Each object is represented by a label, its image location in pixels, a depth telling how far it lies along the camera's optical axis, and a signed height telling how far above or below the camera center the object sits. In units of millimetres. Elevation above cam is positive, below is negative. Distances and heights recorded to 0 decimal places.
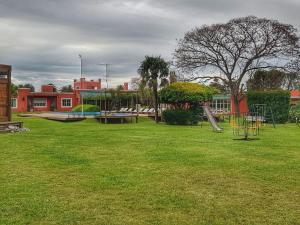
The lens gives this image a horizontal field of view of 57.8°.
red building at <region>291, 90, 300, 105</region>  30080 +2099
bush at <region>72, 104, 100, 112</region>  24684 +359
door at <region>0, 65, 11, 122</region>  11279 +713
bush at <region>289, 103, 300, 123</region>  18966 -5
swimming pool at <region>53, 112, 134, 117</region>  17546 -140
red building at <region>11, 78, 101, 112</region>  33810 +1427
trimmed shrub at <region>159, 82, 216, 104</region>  16896 +1143
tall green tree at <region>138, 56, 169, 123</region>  19553 +3168
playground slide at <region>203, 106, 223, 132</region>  12553 -438
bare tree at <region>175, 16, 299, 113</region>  21752 +5536
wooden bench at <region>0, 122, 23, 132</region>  10454 -517
